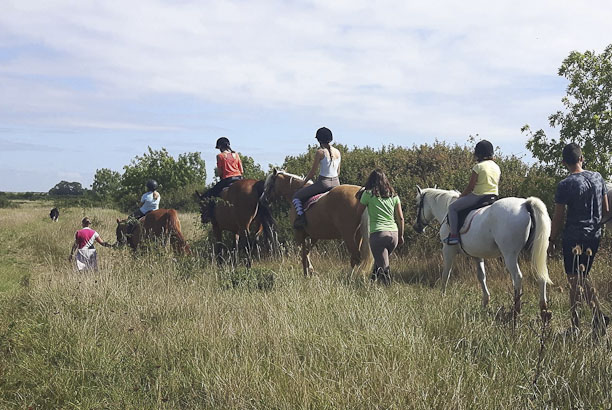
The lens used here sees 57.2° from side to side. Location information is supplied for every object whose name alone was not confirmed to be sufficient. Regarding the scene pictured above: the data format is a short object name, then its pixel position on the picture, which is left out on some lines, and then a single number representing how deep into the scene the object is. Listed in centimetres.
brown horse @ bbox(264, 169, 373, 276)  942
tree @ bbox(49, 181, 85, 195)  16238
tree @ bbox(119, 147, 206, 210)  5931
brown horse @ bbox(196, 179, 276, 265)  1242
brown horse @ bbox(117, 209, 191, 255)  1221
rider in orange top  1288
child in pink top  1104
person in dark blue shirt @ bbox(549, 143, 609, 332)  658
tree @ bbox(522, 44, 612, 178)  1144
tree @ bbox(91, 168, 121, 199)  7568
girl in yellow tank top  819
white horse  709
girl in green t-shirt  871
